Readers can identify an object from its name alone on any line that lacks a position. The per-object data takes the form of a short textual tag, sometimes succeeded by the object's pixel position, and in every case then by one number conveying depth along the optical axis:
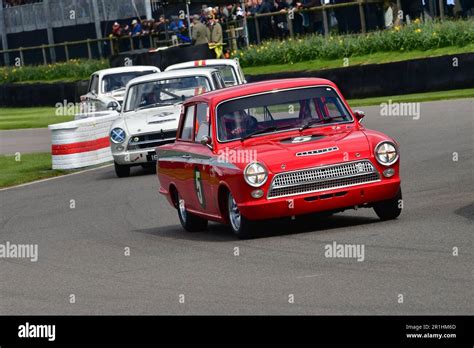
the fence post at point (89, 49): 48.59
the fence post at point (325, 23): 35.69
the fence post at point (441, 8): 33.25
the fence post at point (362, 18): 34.81
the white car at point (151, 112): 20.53
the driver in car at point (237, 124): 12.59
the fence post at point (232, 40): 39.38
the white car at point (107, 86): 28.73
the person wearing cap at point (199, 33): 36.72
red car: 11.62
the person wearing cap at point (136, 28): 44.19
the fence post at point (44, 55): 51.67
